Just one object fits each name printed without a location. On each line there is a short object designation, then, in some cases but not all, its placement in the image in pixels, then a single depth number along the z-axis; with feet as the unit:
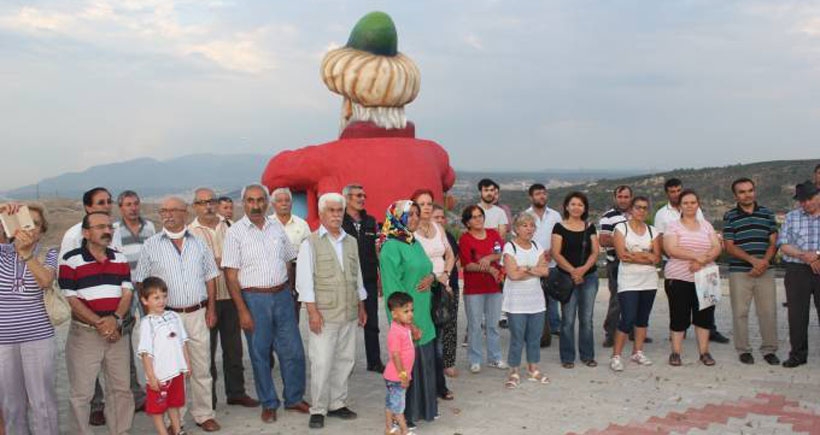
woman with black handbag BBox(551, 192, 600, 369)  19.72
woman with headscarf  15.28
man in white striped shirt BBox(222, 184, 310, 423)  15.74
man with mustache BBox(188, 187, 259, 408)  17.53
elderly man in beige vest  15.52
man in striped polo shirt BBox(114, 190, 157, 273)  16.83
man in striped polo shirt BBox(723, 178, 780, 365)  20.27
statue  33.40
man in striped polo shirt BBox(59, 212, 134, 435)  13.79
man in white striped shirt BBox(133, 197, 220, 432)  15.07
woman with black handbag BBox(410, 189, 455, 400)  16.34
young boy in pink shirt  14.58
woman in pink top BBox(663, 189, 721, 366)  19.95
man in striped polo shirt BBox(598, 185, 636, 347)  22.25
